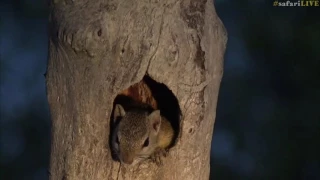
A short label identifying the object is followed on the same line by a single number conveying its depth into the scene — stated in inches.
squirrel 188.1
